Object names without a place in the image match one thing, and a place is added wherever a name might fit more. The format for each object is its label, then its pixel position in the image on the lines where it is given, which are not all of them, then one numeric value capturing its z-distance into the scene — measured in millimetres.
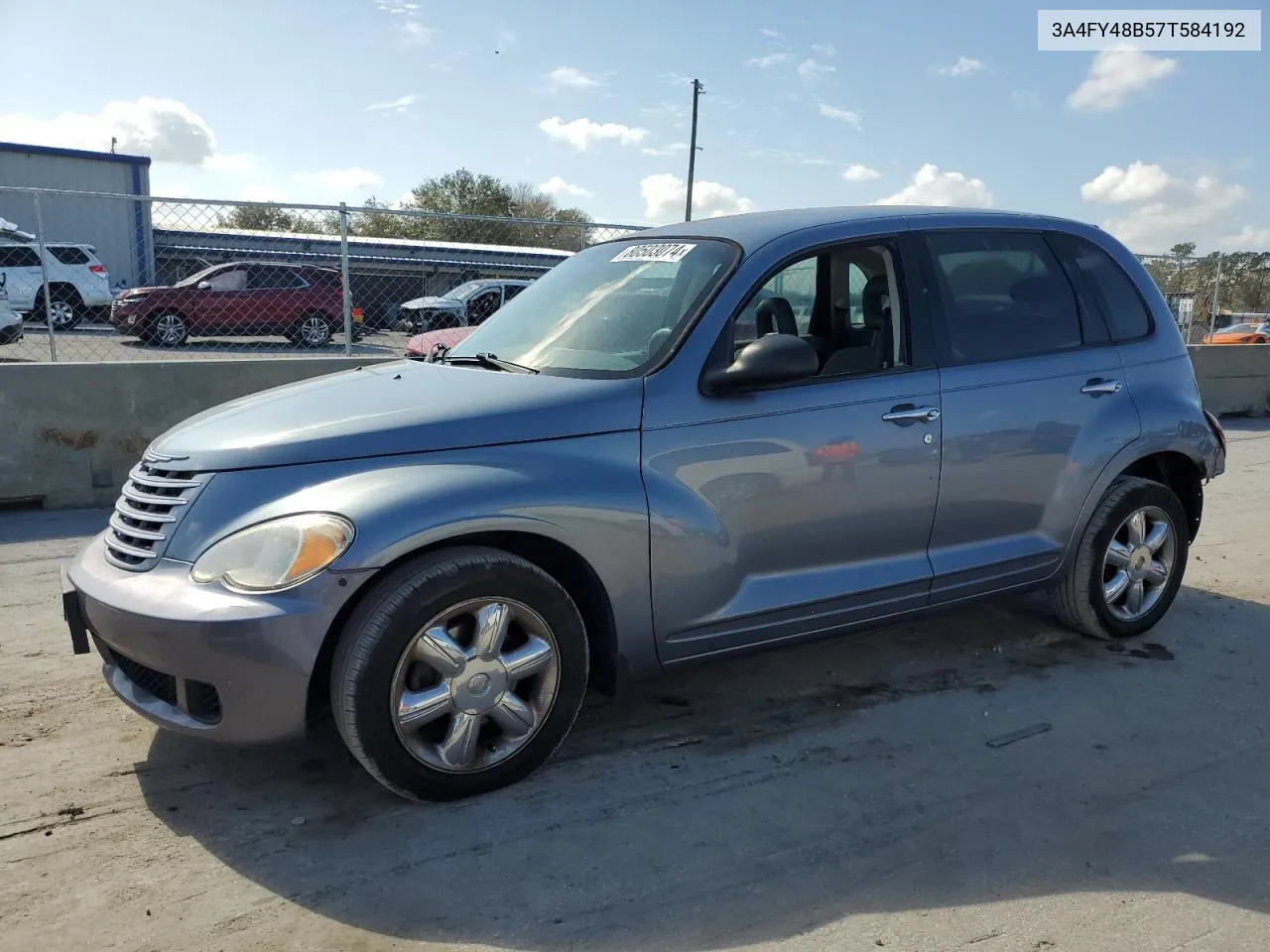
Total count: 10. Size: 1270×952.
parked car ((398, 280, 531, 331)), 10367
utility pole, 40531
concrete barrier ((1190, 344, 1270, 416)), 12445
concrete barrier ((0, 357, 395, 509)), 6680
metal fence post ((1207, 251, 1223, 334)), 14128
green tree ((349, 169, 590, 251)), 9094
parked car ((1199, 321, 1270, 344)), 21672
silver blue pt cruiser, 2850
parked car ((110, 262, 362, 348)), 9312
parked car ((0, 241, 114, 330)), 8594
